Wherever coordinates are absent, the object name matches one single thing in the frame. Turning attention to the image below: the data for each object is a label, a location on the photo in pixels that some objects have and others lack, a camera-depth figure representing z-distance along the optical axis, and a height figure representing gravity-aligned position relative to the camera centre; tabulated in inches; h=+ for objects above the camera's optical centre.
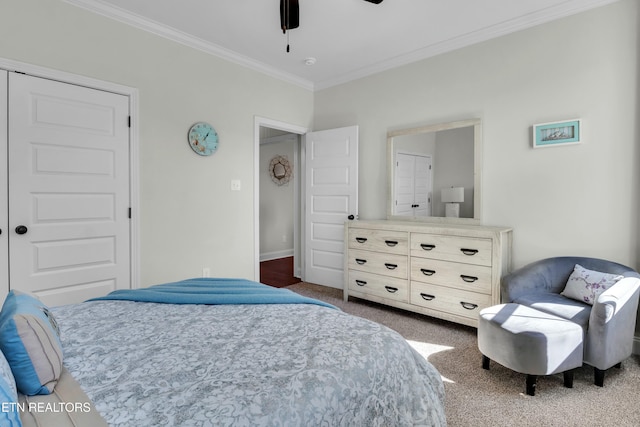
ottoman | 76.7 -32.2
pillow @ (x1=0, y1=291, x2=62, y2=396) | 37.6 -17.0
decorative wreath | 256.7 +27.6
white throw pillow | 89.4 -21.3
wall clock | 133.8 +27.0
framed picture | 107.5 +23.7
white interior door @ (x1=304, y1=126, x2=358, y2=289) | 165.2 +3.9
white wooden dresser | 111.1 -22.1
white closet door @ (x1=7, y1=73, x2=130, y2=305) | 96.5 +4.7
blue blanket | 68.7 -18.9
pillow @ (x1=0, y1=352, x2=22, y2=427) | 29.6 -18.1
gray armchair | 79.4 -26.2
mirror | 130.5 +13.7
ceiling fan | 79.9 +46.3
